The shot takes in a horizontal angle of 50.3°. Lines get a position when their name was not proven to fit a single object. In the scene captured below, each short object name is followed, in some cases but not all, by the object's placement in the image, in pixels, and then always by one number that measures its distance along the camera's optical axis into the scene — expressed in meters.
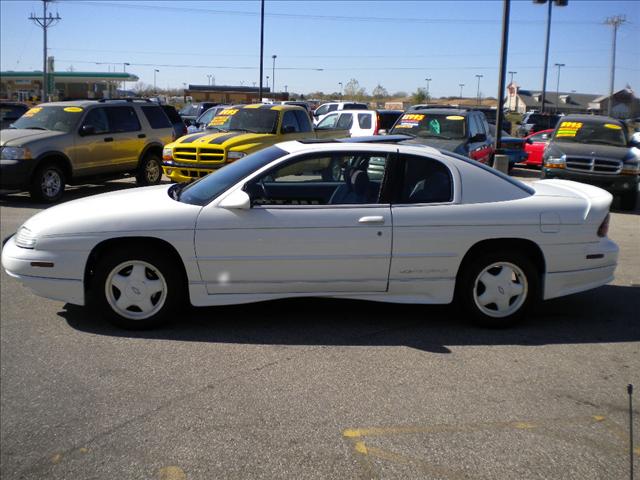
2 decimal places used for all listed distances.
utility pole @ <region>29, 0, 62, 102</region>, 52.09
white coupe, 5.31
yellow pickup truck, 12.77
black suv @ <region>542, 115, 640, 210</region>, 13.12
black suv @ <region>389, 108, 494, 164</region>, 13.28
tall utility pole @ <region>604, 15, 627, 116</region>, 48.28
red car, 20.34
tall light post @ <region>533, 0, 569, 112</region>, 39.21
